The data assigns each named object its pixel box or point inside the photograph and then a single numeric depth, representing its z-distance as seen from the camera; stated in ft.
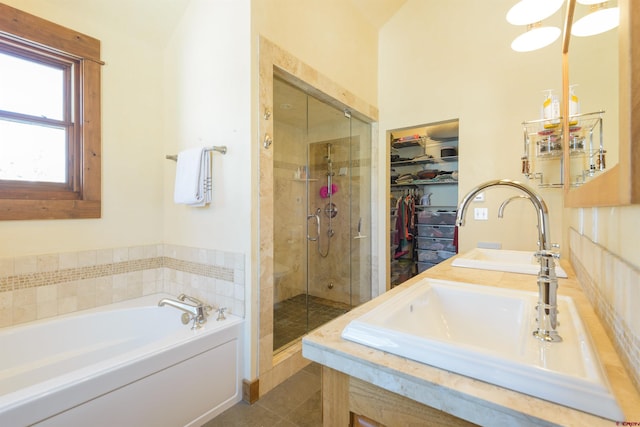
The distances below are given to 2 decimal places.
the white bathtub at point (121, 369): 3.88
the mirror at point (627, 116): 1.20
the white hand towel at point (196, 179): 6.49
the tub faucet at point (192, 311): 5.84
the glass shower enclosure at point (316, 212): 7.75
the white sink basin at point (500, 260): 4.66
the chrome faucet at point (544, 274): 2.37
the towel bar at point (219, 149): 6.38
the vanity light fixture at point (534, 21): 5.40
